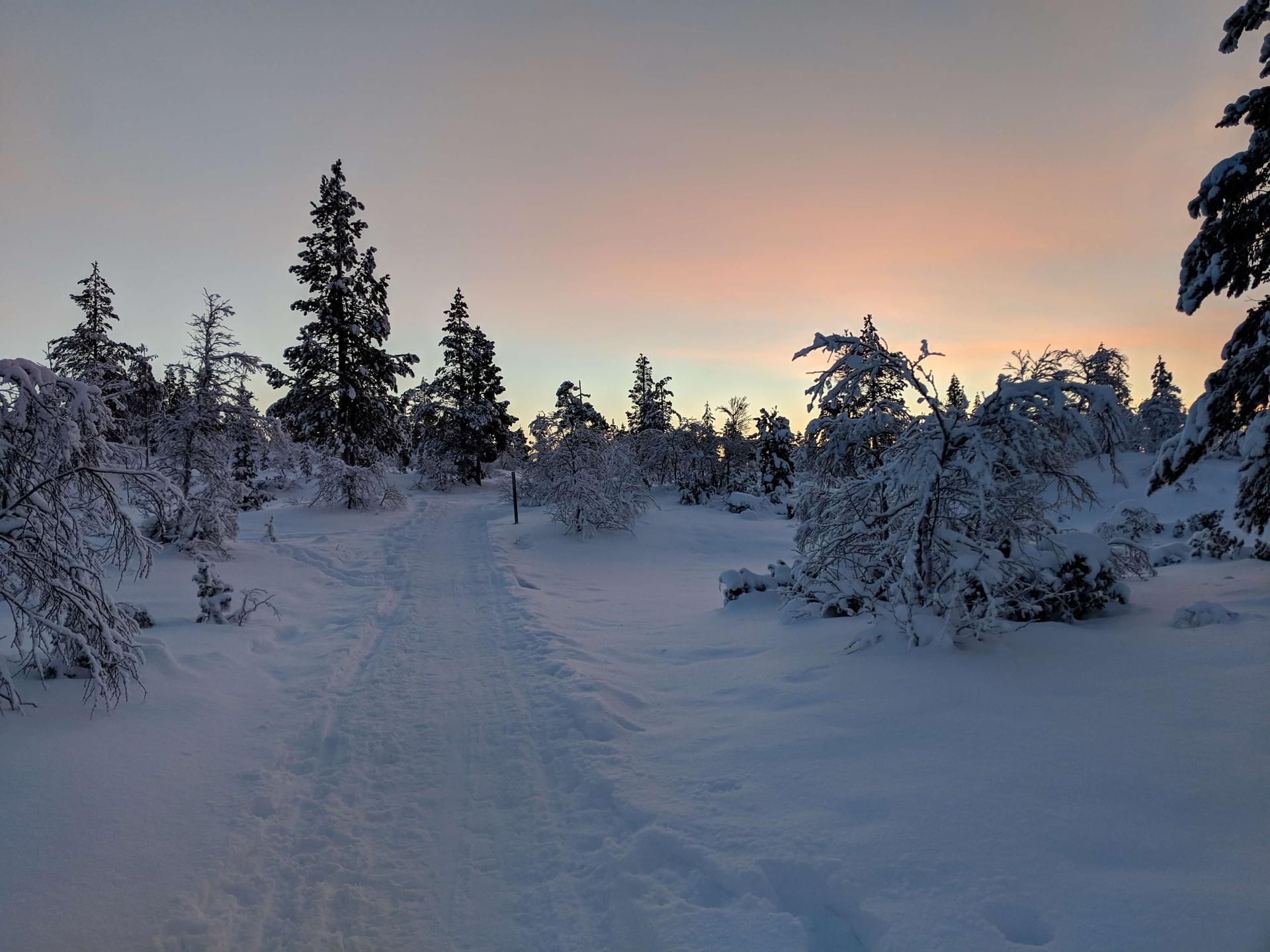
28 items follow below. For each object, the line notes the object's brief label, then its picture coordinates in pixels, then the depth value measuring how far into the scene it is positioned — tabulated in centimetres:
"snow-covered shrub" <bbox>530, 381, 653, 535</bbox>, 1997
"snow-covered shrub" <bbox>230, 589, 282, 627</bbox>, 940
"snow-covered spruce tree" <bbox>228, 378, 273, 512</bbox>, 1466
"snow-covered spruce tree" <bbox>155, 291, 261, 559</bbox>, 1393
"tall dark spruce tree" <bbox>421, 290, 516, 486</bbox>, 3750
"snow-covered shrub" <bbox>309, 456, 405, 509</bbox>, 2344
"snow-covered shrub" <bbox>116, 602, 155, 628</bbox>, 860
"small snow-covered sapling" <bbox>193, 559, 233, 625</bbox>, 918
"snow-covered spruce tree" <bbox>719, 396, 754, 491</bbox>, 4331
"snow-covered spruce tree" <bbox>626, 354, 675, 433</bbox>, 4759
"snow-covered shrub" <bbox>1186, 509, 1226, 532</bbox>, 1402
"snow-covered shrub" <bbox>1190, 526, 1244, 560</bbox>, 1142
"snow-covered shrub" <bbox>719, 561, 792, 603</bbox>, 1099
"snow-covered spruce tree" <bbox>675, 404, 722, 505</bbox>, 4121
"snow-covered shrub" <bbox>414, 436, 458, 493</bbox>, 3684
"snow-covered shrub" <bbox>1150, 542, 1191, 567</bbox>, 1227
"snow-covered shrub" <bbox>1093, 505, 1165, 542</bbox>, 1417
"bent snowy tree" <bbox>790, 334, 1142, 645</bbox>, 619
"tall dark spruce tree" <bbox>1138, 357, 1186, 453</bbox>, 4737
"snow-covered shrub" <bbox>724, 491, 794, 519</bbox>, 2988
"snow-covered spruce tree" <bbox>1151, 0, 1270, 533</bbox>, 780
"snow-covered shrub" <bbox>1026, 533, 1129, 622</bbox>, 750
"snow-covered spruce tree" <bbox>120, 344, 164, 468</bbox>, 1444
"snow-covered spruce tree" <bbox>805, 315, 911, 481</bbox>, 686
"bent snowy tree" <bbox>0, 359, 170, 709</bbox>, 530
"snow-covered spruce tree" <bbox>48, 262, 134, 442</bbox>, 2666
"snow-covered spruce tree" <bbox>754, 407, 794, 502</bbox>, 3703
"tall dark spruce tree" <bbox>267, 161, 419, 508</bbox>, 2484
